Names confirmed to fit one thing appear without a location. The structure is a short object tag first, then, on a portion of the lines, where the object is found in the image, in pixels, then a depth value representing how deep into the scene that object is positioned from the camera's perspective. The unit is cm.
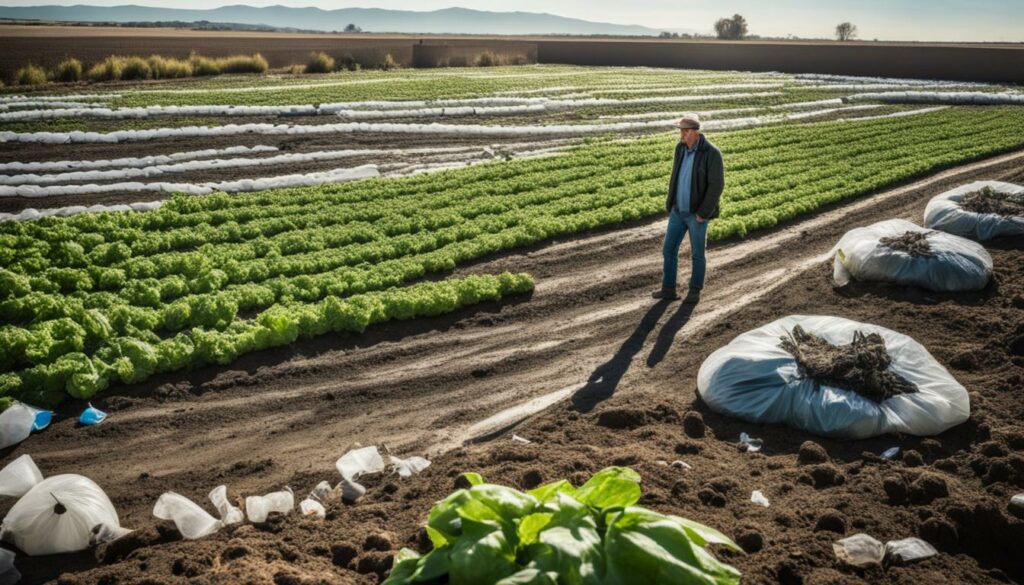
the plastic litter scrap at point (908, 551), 482
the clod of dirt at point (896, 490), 550
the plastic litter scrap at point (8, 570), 518
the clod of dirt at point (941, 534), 503
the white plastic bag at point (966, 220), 1254
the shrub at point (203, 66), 3975
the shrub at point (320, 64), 4434
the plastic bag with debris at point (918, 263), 1022
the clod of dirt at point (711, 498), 542
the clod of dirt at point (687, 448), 641
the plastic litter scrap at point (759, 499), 552
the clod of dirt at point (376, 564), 464
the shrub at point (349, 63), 4650
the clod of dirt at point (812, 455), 624
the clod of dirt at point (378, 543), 491
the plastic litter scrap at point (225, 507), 588
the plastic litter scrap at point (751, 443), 661
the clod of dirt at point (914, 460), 619
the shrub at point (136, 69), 3650
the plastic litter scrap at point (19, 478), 621
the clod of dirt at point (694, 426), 687
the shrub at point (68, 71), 3366
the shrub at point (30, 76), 3159
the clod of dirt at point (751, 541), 481
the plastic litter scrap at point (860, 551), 477
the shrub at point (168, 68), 3756
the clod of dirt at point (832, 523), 511
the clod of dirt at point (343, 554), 486
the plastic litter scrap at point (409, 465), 655
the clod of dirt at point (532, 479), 564
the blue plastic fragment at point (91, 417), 761
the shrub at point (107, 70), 3469
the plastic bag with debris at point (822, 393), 662
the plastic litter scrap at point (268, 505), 576
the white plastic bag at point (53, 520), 543
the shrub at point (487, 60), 5434
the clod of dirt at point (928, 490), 549
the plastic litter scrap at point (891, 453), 635
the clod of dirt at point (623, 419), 708
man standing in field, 994
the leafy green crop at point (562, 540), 297
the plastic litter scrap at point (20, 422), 724
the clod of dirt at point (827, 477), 586
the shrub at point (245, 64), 4184
